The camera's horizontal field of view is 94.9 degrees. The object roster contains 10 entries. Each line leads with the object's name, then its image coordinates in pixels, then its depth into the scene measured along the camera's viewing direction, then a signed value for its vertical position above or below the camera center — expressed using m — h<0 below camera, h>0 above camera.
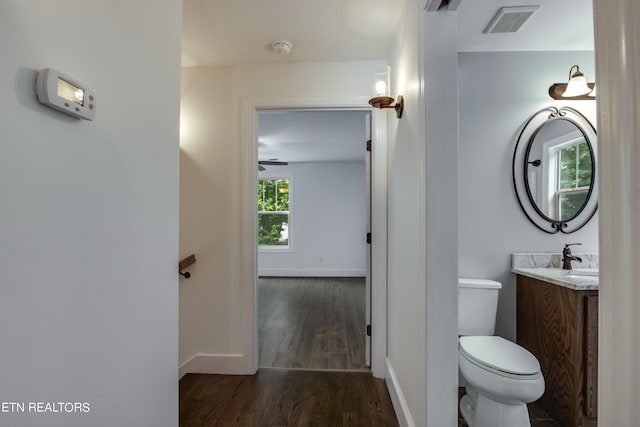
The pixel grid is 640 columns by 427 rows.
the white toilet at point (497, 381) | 1.36 -0.79
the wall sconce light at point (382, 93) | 1.73 +0.74
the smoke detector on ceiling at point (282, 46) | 2.02 +1.17
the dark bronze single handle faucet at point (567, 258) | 1.97 -0.29
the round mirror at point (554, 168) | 2.07 +0.34
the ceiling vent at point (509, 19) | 1.67 +1.17
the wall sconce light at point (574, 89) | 1.91 +0.86
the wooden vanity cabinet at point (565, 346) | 1.56 -0.75
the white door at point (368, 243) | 2.35 -0.23
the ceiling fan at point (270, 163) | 5.00 +0.89
